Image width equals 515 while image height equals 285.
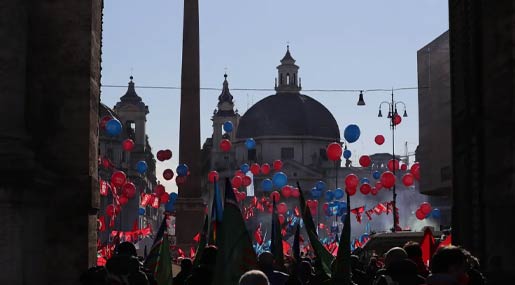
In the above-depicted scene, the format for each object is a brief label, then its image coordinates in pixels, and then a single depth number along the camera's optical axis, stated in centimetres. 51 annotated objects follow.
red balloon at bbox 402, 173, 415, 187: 4407
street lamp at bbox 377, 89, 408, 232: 4981
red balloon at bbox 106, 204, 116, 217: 4209
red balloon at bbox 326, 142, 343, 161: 3656
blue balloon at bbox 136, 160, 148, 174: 4491
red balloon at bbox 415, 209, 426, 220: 4252
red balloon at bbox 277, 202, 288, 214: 5854
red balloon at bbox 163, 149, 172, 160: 4273
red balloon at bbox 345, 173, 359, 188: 3720
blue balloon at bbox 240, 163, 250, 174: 6037
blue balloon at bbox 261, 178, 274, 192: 5288
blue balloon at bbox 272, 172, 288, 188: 4844
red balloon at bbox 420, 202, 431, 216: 4226
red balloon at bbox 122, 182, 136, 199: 3988
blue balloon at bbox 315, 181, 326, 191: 6301
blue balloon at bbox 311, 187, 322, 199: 6191
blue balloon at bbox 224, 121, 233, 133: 5624
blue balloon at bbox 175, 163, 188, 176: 4319
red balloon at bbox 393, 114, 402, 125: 4950
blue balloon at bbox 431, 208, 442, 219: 5682
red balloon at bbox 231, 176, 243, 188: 4834
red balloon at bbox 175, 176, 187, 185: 4439
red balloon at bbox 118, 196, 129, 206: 4102
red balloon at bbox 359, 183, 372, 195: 4756
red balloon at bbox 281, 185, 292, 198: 5475
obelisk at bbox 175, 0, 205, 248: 4203
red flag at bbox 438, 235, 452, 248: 1670
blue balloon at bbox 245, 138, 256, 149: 5866
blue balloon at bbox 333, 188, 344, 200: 6075
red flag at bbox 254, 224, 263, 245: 4810
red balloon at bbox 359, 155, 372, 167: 4745
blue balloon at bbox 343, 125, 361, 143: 3994
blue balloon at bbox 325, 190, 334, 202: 5817
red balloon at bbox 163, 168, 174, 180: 4356
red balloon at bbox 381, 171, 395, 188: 3959
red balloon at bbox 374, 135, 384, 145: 4722
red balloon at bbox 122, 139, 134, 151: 4173
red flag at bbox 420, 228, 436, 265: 1460
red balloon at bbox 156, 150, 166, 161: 4259
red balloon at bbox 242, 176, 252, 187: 4897
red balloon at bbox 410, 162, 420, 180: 4863
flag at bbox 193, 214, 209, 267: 1311
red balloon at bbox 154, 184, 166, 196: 4666
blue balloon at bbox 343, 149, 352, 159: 5536
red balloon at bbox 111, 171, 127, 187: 3869
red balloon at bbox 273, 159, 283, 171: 5715
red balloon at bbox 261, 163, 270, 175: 5574
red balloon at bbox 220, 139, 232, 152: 4719
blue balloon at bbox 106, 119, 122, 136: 3403
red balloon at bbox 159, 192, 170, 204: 4646
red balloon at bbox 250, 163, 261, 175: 5306
